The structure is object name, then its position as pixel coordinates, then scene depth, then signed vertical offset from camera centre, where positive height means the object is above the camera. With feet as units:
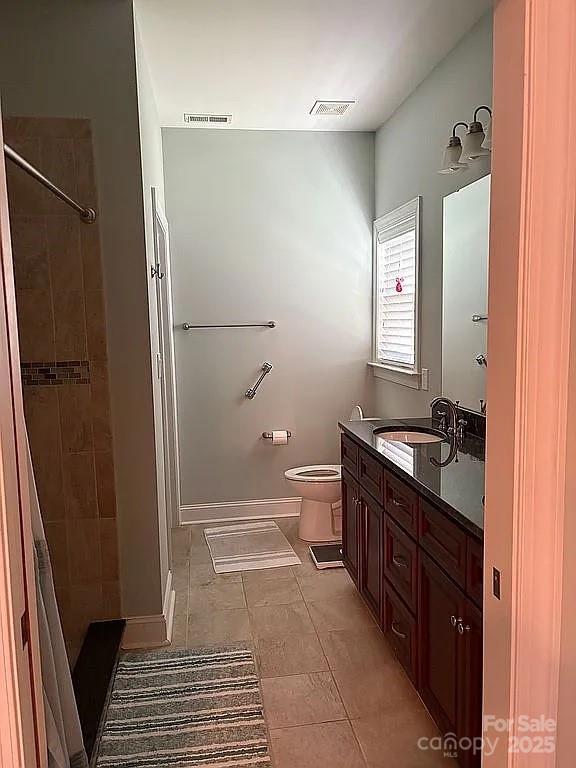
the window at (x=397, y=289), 12.53 +0.42
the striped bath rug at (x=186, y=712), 7.22 -4.88
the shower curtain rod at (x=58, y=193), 6.43 +1.54
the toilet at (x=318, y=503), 13.24 -4.05
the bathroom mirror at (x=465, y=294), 9.43 +0.22
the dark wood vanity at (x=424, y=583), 5.96 -3.12
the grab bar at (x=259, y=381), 15.05 -1.59
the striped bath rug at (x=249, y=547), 12.69 -4.87
